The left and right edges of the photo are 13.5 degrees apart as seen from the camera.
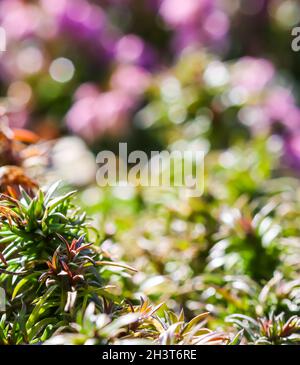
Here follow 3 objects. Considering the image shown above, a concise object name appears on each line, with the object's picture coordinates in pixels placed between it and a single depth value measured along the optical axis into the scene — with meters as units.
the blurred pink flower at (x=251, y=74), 1.15
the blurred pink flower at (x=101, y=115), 1.35
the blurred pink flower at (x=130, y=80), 1.35
